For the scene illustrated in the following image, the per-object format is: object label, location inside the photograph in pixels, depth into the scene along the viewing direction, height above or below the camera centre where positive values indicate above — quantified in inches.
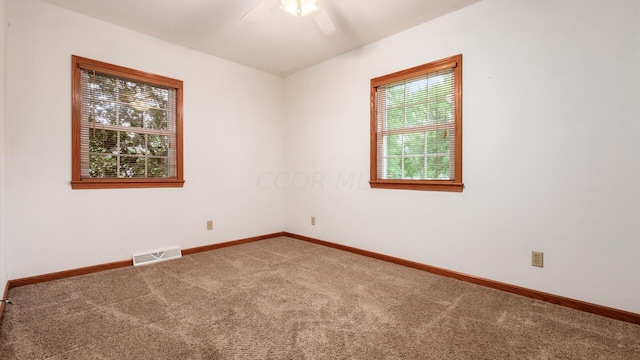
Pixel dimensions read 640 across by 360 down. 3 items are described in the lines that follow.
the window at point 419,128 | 104.1 +20.7
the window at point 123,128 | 106.3 +21.6
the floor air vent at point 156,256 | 116.9 -33.2
